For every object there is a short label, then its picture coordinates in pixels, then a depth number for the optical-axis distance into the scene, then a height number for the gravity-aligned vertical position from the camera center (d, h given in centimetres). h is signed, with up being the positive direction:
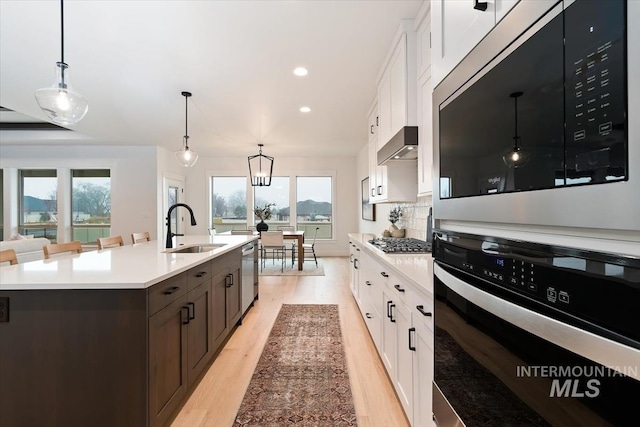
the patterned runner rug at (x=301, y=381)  183 -117
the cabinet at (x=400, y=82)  237 +109
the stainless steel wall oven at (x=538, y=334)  41 -21
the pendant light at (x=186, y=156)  411 +77
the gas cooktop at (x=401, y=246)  227 -26
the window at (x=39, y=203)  698 +26
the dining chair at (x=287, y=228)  834 -37
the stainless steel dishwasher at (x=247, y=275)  343 -70
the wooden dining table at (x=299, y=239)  633 -51
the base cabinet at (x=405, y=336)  131 -66
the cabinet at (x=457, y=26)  74 +51
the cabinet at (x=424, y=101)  209 +78
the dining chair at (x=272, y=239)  607 -48
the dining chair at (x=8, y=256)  205 -28
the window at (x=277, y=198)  837 +43
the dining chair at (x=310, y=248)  692 -75
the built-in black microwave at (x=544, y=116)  42 +18
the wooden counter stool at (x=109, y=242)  330 -30
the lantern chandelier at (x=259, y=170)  619 +95
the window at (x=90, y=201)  709 +31
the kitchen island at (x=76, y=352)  143 -63
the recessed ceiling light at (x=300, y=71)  320 +147
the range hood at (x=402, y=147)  227 +53
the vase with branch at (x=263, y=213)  689 +3
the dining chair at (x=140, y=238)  377 -29
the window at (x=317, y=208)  849 +17
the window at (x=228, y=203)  838 +30
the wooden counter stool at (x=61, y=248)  257 -29
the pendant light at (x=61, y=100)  213 +80
